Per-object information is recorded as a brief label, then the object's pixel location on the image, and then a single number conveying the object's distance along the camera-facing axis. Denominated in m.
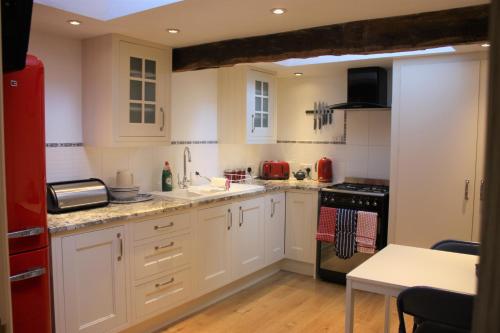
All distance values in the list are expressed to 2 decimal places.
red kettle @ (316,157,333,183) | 4.59
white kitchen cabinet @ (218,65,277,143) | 4.24
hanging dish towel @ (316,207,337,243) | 3.96
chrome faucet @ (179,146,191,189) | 3.91
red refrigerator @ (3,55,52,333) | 2.02
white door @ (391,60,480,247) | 3.41
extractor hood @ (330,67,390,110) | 4.03
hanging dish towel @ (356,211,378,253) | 3.76
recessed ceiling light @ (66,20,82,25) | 2.64
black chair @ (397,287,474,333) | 1.72
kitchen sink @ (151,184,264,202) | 3.39
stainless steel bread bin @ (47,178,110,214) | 2.67
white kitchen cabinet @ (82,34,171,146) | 3.03
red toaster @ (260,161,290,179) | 4.79
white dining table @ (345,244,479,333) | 1.93
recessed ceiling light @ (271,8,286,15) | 2.34
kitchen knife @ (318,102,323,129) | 4.74
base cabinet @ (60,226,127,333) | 2.49
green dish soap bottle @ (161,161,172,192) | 3.63
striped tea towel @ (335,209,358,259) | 3.84
